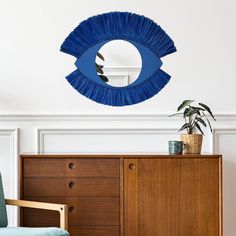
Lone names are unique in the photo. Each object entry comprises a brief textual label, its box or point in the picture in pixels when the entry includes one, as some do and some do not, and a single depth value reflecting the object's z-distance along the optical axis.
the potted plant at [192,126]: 3.32
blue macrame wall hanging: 3.62
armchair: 2.66
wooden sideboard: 3.16
